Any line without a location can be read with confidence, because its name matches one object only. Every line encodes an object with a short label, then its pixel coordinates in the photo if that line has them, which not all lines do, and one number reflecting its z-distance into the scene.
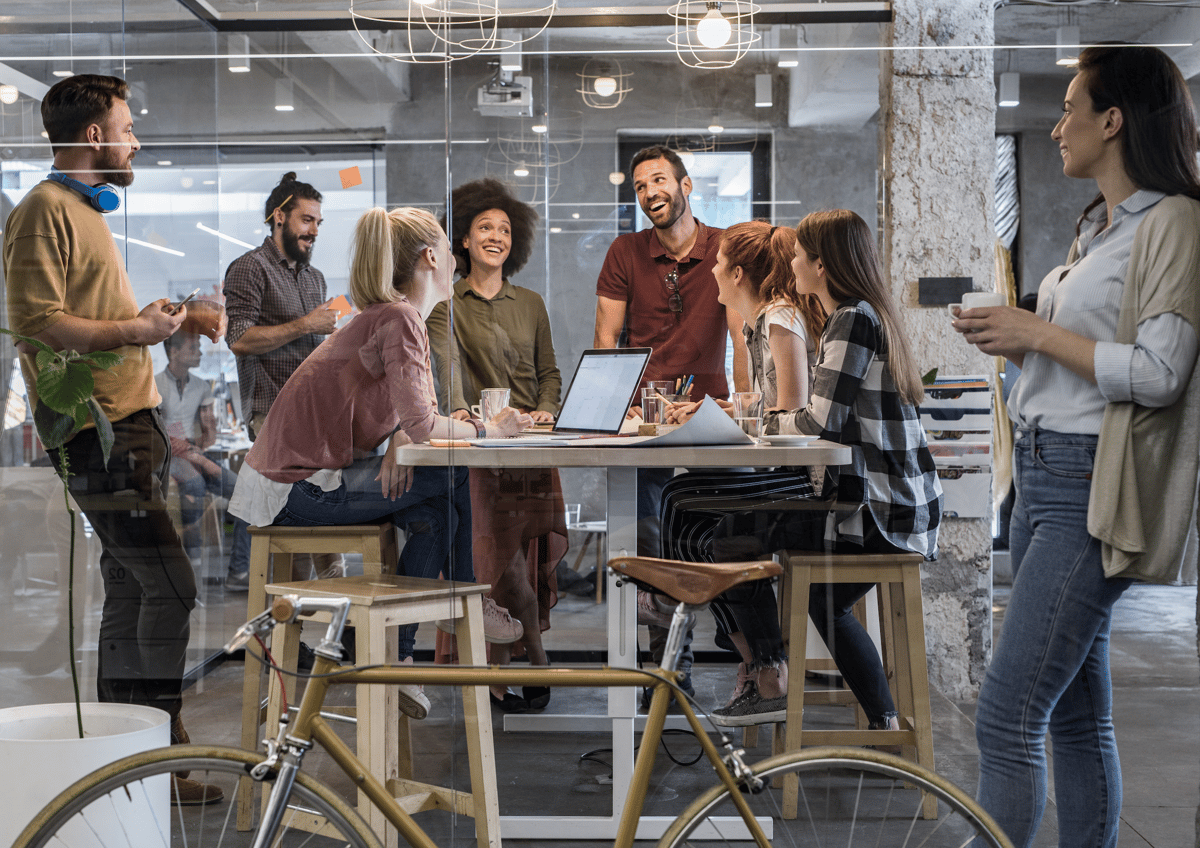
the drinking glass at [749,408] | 2.33
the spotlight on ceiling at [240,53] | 2.35
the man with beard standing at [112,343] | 2.38
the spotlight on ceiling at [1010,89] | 2.48
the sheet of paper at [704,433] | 2.14
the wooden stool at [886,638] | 2.31
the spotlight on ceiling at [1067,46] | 2.31
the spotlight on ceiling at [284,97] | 2.34
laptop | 2.38
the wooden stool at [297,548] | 2.23
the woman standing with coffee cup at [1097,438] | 1.63
